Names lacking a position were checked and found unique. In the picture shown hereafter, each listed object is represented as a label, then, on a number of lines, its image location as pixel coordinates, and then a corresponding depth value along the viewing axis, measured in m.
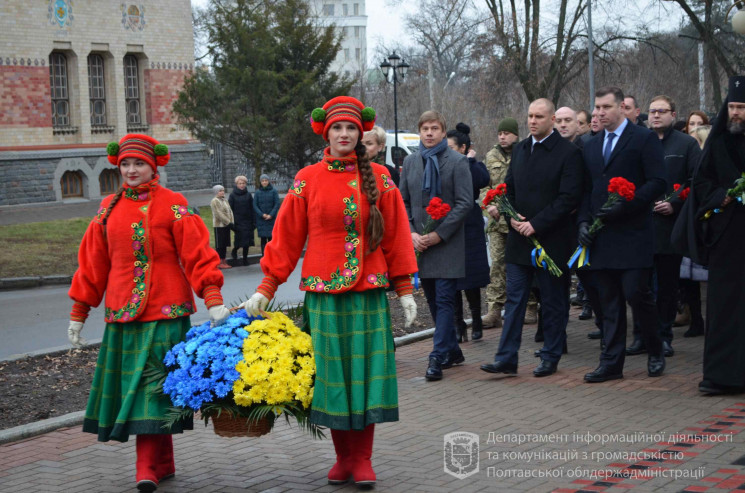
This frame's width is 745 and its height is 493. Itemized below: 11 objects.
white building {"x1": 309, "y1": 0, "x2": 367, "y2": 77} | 127.32
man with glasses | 9.28
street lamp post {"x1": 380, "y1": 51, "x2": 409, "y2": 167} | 32.09
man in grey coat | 8.37
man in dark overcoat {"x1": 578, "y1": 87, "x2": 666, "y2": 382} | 7.89
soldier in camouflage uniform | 10.52
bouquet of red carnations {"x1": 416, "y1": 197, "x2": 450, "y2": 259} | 8.27
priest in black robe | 7.30
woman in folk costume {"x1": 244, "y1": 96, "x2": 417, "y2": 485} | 5.45
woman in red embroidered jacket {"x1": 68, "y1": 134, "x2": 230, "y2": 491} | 5.51
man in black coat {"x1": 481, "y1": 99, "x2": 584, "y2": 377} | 8.11
